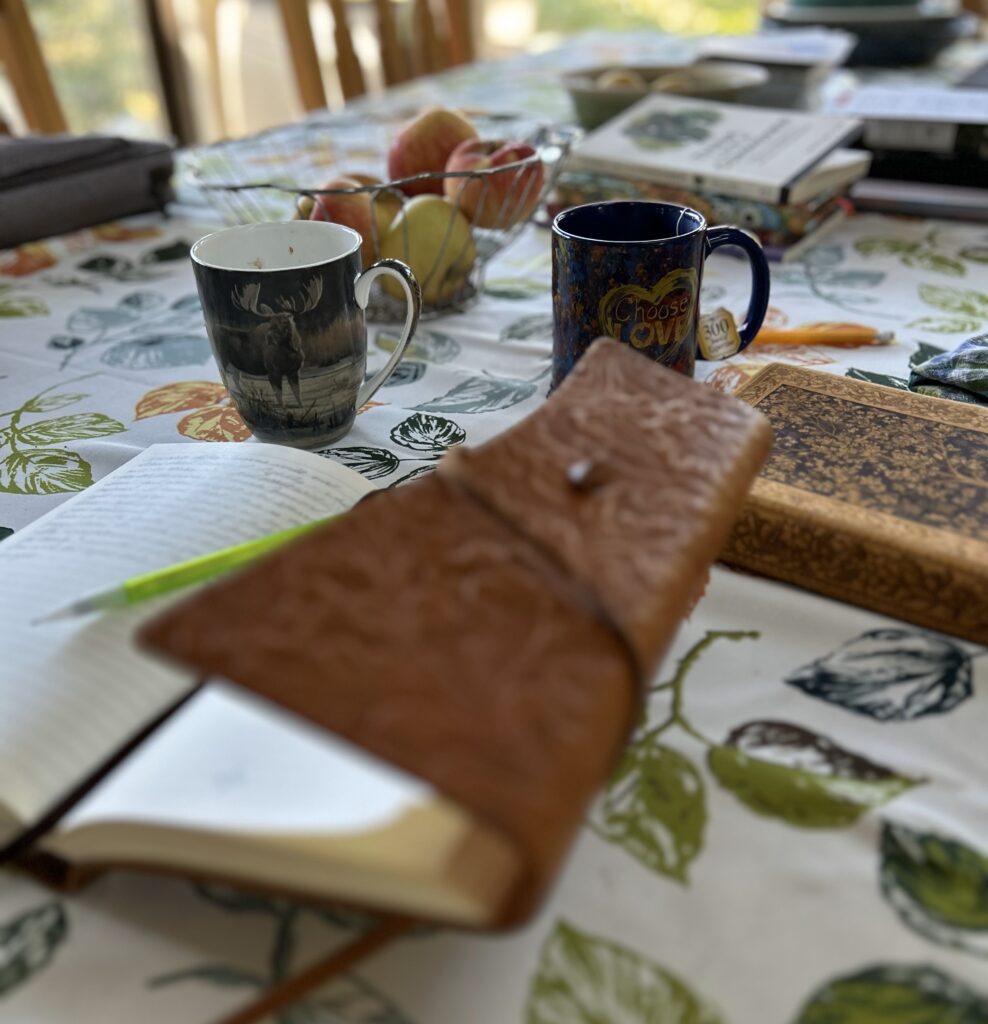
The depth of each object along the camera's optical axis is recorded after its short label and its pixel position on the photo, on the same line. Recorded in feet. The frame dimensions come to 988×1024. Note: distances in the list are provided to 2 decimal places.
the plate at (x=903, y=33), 4.48
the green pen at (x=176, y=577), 1.19
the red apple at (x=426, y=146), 2.54
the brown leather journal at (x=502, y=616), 0.82
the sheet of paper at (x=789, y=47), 3.72
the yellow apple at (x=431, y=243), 2.26
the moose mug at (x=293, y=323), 1.63
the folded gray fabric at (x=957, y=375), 1.81
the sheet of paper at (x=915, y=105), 3.02
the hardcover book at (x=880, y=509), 1.32
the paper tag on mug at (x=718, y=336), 1.93
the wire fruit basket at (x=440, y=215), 2.26
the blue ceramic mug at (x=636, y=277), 1.70
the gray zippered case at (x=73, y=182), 2.78
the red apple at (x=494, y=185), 2.34
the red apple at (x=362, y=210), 2.26
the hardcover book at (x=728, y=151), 2.65
